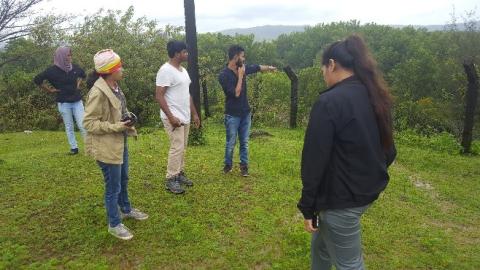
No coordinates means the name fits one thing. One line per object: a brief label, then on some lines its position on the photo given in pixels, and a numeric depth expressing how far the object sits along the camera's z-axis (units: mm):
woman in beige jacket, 3889
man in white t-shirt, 5160
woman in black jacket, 2518
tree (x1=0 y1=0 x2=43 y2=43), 7793
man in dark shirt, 5957
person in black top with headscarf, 7172
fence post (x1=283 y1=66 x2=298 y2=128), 12602
